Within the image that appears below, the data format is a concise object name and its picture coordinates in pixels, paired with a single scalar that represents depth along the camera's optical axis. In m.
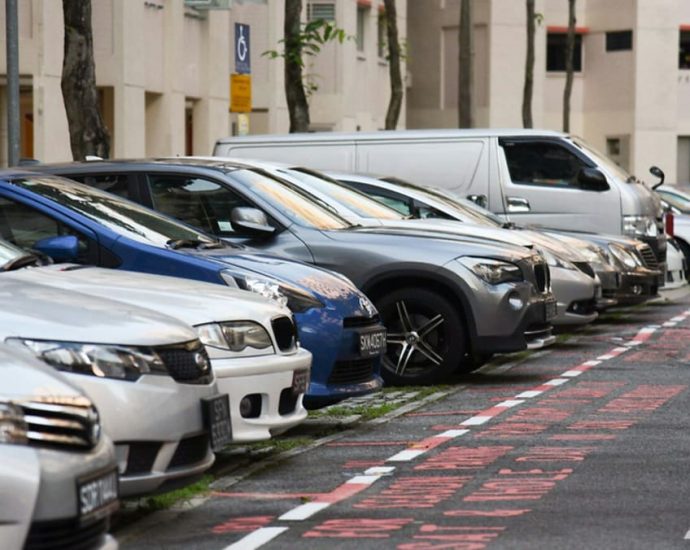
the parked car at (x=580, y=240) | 18.20
